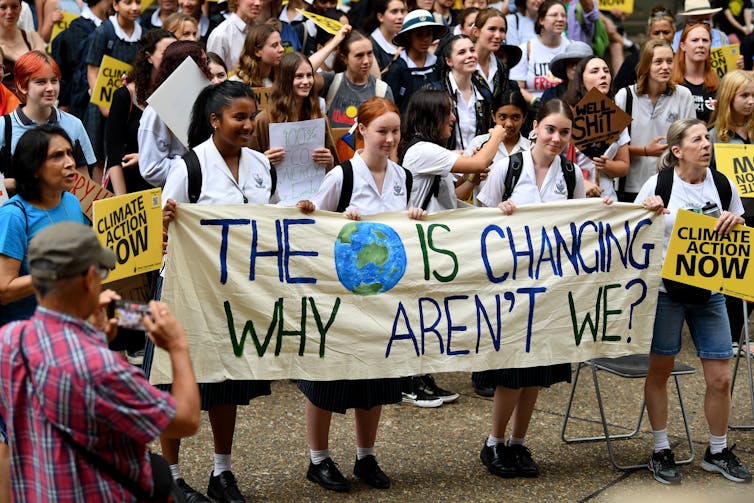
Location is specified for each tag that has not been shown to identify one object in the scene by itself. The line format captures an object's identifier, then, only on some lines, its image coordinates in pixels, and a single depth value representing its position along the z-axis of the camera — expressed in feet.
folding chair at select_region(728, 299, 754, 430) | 40.93
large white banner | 31.99
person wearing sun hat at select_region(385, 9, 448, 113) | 52.95
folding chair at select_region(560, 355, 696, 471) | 36.97
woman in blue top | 27.25
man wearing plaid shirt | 18.84
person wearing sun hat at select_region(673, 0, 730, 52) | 67.51
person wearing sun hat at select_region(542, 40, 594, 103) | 55.93
